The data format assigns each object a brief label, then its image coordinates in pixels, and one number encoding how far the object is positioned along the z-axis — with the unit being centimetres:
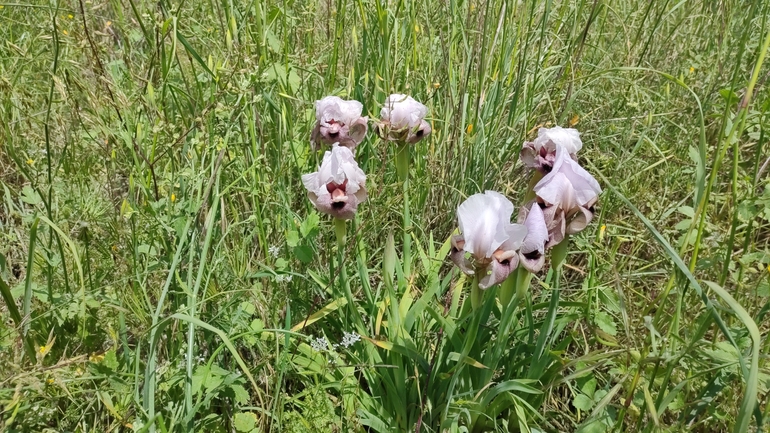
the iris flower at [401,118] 134
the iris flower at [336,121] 132
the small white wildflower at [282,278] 129
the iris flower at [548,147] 111
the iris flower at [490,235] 97
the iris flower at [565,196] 99
